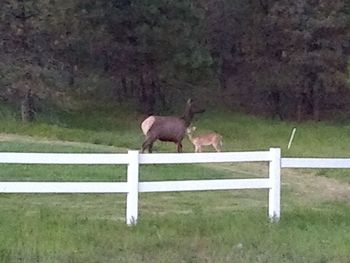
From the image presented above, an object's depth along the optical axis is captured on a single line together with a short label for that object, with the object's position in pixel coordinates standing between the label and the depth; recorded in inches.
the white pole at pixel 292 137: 1206.8
